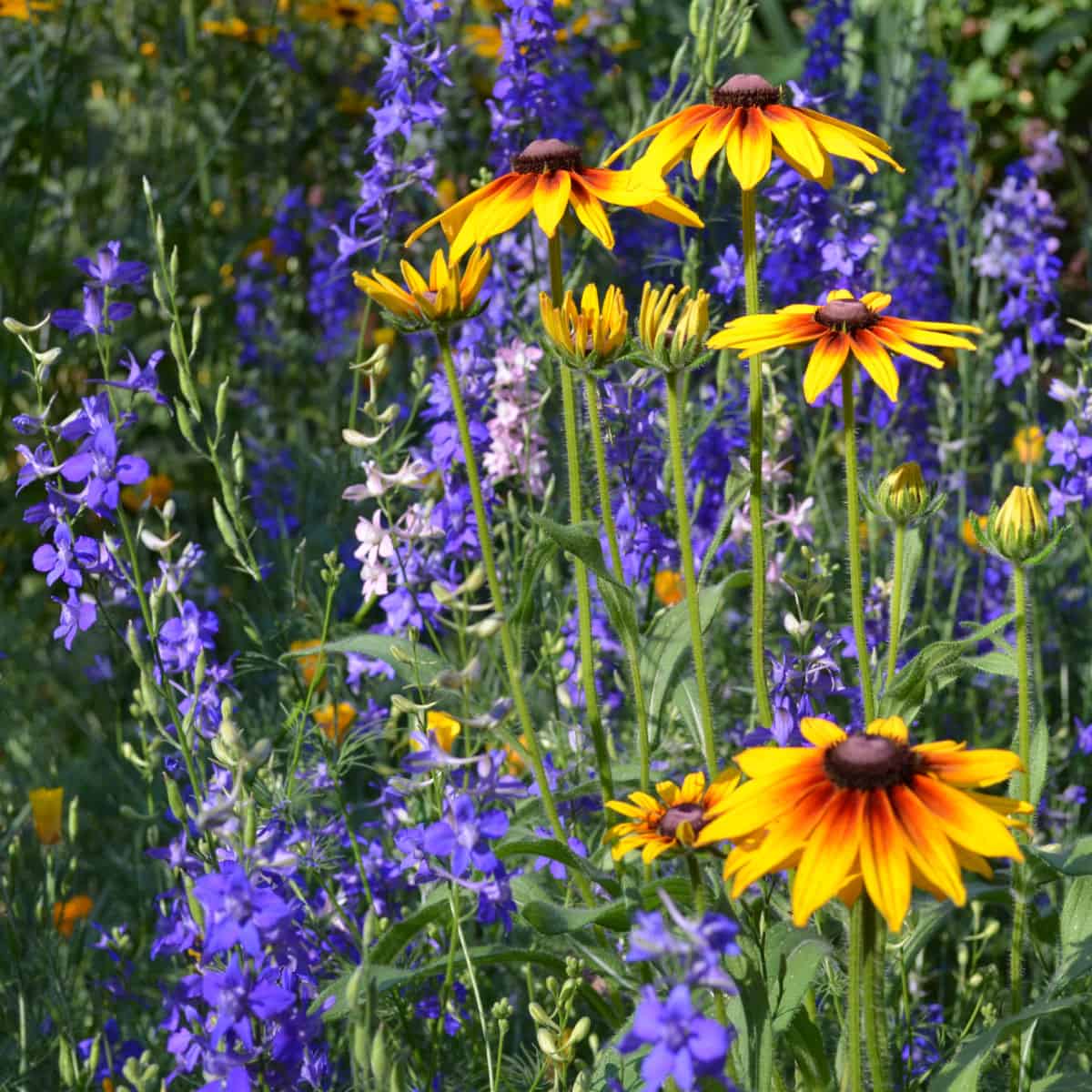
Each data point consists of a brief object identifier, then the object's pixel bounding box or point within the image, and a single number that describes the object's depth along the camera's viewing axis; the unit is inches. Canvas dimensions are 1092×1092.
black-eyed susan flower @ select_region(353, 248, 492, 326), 56.0
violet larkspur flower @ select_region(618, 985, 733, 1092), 49.2
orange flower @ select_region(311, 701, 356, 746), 67.0
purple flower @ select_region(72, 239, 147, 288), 61.3
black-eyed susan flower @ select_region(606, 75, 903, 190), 56.2
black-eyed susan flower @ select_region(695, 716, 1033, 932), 50.7
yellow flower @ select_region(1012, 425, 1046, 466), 73.3
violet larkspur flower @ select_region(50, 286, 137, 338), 60.4
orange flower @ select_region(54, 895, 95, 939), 67.1
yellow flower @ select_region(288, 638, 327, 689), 67.7
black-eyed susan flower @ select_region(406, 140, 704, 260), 56.1
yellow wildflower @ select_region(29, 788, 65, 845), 65.2
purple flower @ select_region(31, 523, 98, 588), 59.5
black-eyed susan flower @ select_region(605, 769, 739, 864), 53.0
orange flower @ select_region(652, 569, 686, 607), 74.6
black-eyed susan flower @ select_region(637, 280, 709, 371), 55.4
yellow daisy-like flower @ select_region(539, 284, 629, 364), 55.8
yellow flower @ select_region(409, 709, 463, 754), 60.5
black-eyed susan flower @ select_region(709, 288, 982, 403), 54.9
